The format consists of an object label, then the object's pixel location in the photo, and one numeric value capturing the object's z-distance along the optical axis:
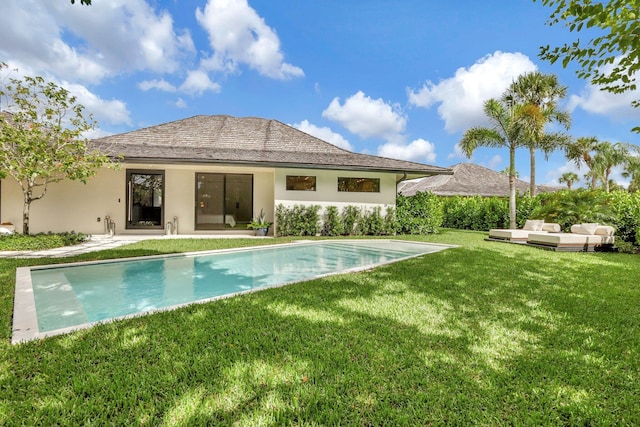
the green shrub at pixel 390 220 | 15.63
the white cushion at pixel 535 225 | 13.73
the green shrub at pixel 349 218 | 15.06
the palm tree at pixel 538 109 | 17.23
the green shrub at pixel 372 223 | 15.27
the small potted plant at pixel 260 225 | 14.49
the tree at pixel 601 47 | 3.22
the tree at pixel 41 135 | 9.55
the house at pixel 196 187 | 13.36
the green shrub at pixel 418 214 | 16.09
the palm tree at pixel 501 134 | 17.47
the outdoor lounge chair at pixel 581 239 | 10.79
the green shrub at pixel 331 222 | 14.82
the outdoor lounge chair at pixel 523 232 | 12.66
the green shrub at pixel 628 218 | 11.01
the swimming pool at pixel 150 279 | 4.27
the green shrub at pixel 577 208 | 13.10
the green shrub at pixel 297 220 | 14.31
